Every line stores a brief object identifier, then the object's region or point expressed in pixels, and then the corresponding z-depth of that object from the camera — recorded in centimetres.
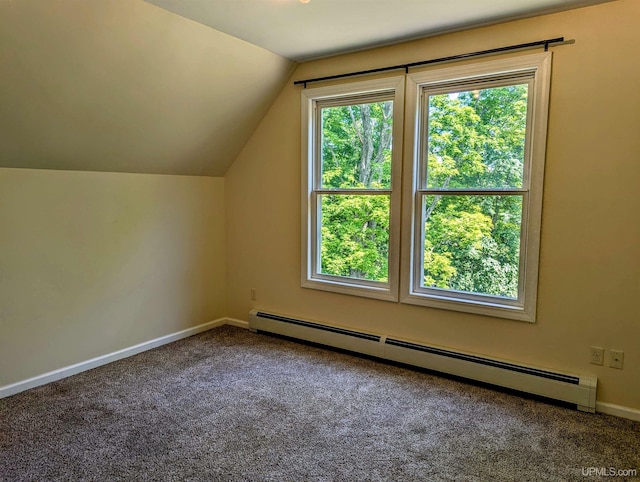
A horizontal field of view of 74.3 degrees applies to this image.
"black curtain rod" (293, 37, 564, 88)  263
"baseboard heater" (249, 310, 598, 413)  264
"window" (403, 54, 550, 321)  279
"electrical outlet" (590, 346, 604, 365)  262
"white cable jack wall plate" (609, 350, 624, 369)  256
